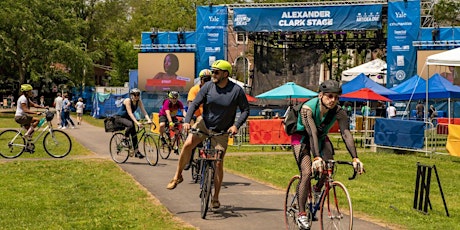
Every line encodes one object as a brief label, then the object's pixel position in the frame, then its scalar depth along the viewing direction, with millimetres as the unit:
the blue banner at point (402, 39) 39000
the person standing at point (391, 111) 34000
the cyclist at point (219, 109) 9219
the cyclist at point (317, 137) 6914
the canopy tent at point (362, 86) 30103
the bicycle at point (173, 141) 16500
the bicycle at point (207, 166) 8992
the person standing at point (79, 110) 39188
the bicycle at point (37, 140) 17406
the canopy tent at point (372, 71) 43812
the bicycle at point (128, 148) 15852
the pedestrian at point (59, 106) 34709
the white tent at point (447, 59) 19031
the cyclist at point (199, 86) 11633
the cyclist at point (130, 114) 15820
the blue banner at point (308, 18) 38156
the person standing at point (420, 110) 33812
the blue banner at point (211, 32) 42625
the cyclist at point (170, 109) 15859
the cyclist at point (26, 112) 17609
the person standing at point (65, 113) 33625
